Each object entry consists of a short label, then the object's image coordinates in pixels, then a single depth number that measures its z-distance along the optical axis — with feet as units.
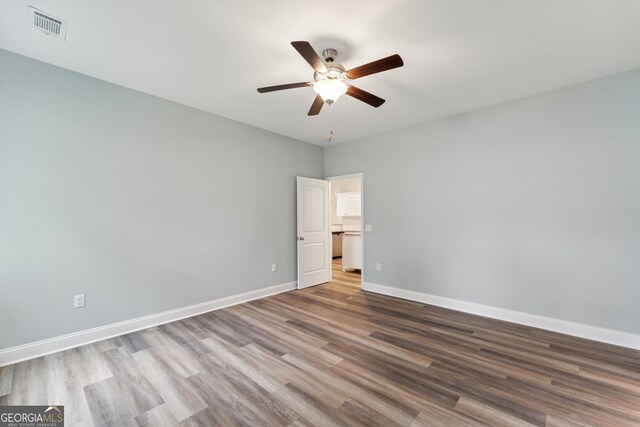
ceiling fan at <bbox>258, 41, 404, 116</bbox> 6.43
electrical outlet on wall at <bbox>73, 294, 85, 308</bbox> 8.88
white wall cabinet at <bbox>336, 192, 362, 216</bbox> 25.44
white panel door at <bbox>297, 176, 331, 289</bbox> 16.07
